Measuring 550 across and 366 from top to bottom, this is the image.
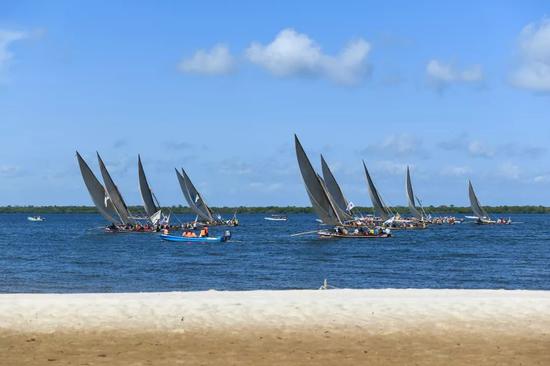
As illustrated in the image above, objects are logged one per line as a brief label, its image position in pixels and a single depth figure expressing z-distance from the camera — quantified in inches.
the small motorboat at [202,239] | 3346.5
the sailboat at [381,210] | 4456.2
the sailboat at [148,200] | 4143.7
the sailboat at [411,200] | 5068.9
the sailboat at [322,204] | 3002.0
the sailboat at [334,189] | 3644.2
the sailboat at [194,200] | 4933.6
